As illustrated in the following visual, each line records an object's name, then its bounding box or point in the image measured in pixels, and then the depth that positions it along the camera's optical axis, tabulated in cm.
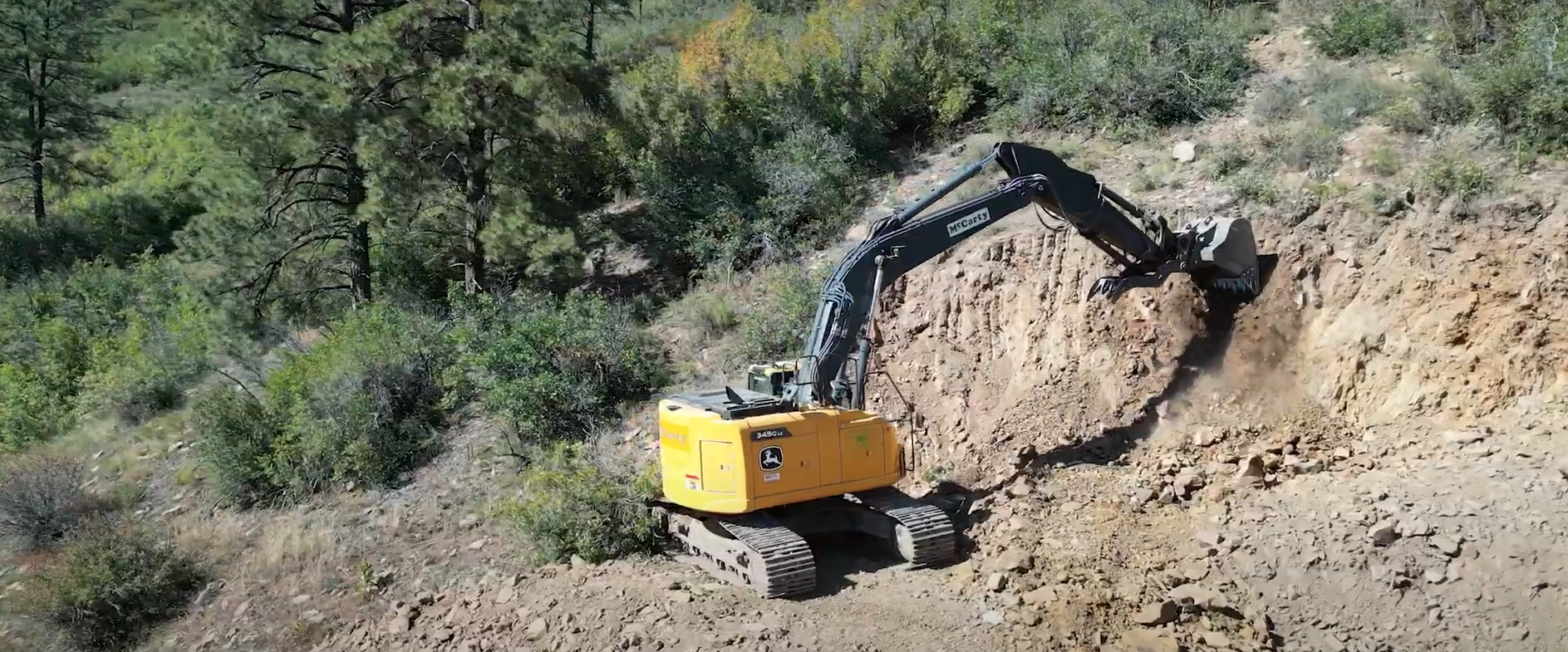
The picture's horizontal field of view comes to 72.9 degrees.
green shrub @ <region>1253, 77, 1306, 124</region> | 1540
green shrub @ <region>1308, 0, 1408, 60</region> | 1622
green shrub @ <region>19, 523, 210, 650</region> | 1141
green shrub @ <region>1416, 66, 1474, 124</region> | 1301
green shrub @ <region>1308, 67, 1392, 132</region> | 1403
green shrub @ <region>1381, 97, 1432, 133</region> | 1316
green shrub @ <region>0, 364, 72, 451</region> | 1852
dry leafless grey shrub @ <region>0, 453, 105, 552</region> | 1405
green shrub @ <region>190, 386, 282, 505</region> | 1445
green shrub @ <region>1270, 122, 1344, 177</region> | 1314
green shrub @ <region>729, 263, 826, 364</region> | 1488
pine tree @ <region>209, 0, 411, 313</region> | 1725
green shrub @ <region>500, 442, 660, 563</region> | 1072
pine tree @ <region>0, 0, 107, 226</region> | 2788
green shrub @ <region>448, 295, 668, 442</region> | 1427
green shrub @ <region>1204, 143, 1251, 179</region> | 1427
